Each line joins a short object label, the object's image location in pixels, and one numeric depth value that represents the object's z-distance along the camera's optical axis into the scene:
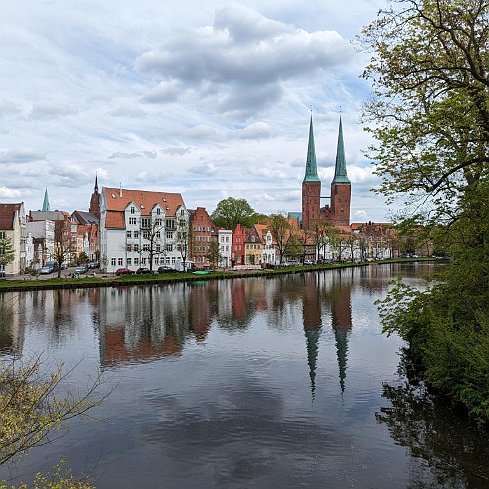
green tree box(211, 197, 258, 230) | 111.44
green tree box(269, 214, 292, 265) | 99.50
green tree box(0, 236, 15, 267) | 57.88
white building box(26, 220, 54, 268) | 94.62
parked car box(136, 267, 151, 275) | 70.19
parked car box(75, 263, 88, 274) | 70.49
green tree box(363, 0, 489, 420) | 14.48
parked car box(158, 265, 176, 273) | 72.62
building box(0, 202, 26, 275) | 68.88
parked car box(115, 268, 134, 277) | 68.75
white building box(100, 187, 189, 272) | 76.56
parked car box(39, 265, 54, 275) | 70.88
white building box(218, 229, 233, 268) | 93.62
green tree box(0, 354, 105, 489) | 8.12
